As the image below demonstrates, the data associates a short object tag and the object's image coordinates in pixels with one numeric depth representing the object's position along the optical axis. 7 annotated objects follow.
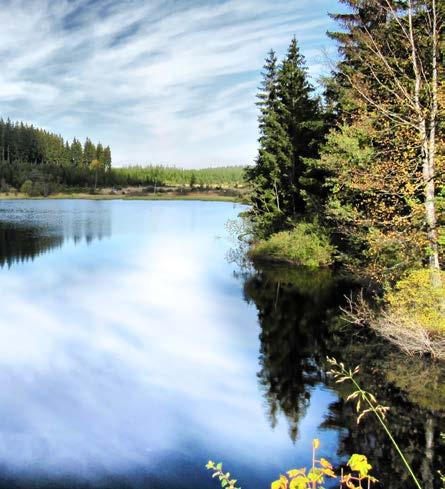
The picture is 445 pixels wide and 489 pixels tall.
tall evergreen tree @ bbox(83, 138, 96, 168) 164.62
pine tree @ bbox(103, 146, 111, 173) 170.38
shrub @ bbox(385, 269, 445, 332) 13.68
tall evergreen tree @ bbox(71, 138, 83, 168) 162.12
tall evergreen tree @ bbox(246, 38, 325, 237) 33.00
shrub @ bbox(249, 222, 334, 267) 29.88
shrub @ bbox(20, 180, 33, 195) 114.44
